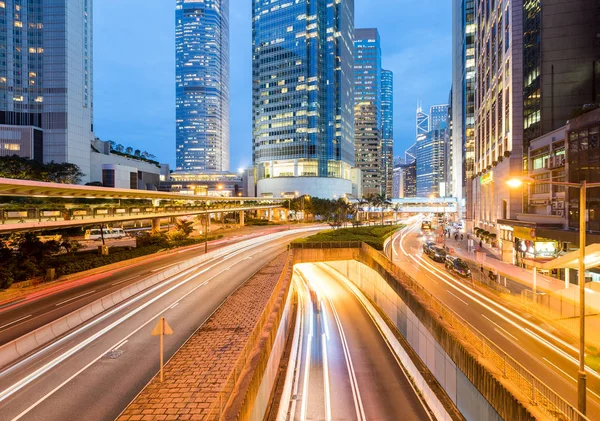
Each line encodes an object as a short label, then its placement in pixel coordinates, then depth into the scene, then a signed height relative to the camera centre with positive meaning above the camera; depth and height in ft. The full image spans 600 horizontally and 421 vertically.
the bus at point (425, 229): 286.25 -19.07
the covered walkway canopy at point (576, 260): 73.56 -12.51
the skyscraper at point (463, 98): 325.83 +117.82
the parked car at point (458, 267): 118.56 -22.51
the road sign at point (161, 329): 41.45 -15.35
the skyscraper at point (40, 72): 335.26 +134.12
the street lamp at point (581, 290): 35.94 -9.49
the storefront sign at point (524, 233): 126.31 -10.41
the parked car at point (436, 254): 151.02 -21.97
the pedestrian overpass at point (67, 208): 86.17 -1.00
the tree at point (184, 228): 191.52 -12.98
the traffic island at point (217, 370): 34.73 -21.82
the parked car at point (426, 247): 174.81 -21.37
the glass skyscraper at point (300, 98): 471.62 +156.82
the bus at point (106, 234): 216.10 -18.81
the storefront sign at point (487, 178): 201.60 +17.85
